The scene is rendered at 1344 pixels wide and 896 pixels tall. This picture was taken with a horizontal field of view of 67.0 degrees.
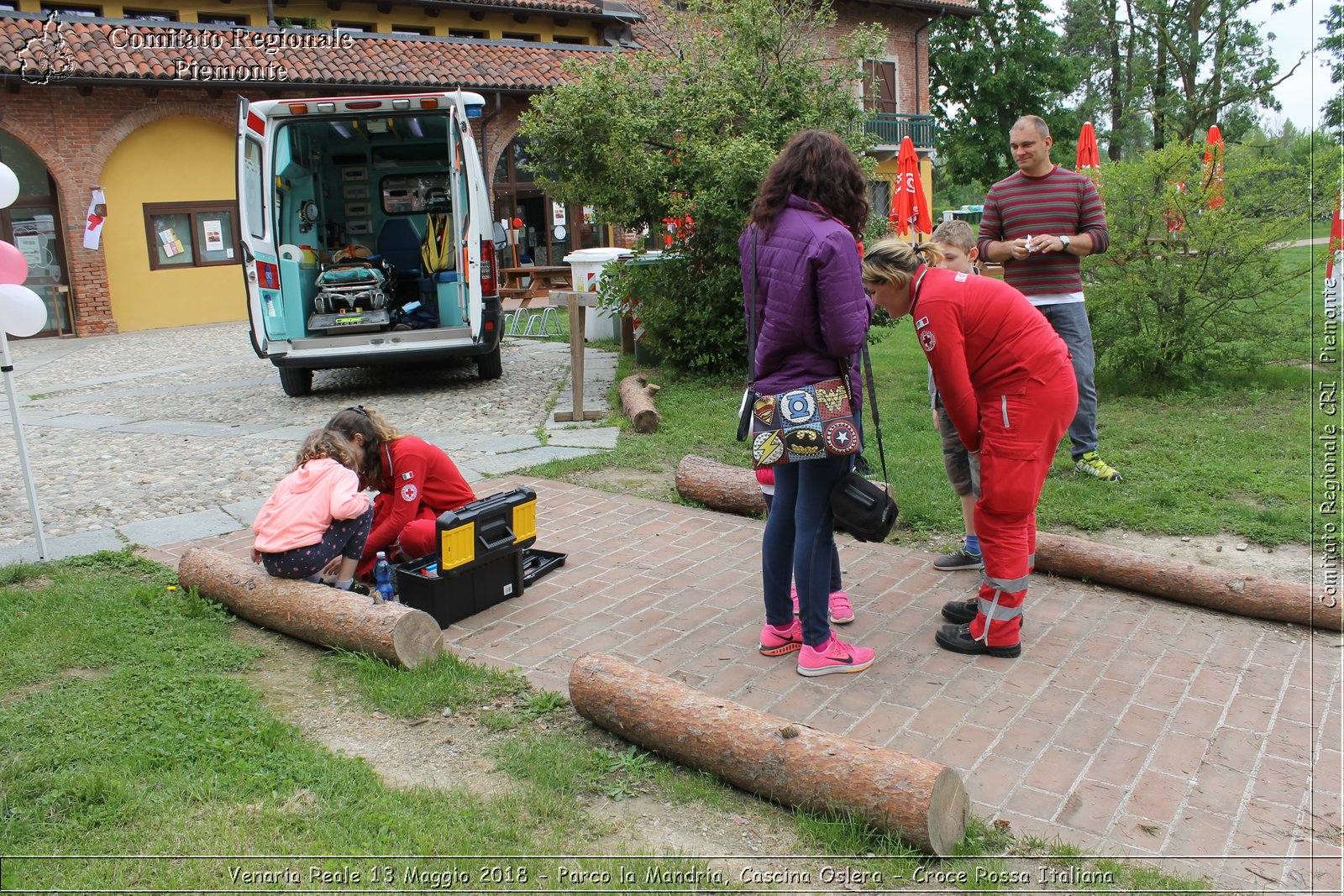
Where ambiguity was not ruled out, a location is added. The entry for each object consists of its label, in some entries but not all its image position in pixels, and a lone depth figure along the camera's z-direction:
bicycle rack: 15.53
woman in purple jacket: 3.47
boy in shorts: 4.33
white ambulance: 9.52
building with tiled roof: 17.42
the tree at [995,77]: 36.97
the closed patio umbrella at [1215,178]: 7.93
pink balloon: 5.28
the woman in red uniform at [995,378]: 3.63
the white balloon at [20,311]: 5.27
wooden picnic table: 18.30
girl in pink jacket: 4.28
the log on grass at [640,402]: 7.89
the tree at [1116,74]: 37.69
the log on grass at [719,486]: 5.82
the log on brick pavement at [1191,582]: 4.11
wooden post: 8.38
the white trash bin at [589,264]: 12.48
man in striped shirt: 5.57
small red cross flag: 17.84
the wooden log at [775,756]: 2.68
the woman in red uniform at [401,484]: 4.59
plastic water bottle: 4.47
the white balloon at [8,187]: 5.10
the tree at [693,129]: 9.82
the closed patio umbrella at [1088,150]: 13.12
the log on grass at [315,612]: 3.86
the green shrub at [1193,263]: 7.92
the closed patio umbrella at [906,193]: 15.07
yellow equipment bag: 11.59
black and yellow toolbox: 4.29
